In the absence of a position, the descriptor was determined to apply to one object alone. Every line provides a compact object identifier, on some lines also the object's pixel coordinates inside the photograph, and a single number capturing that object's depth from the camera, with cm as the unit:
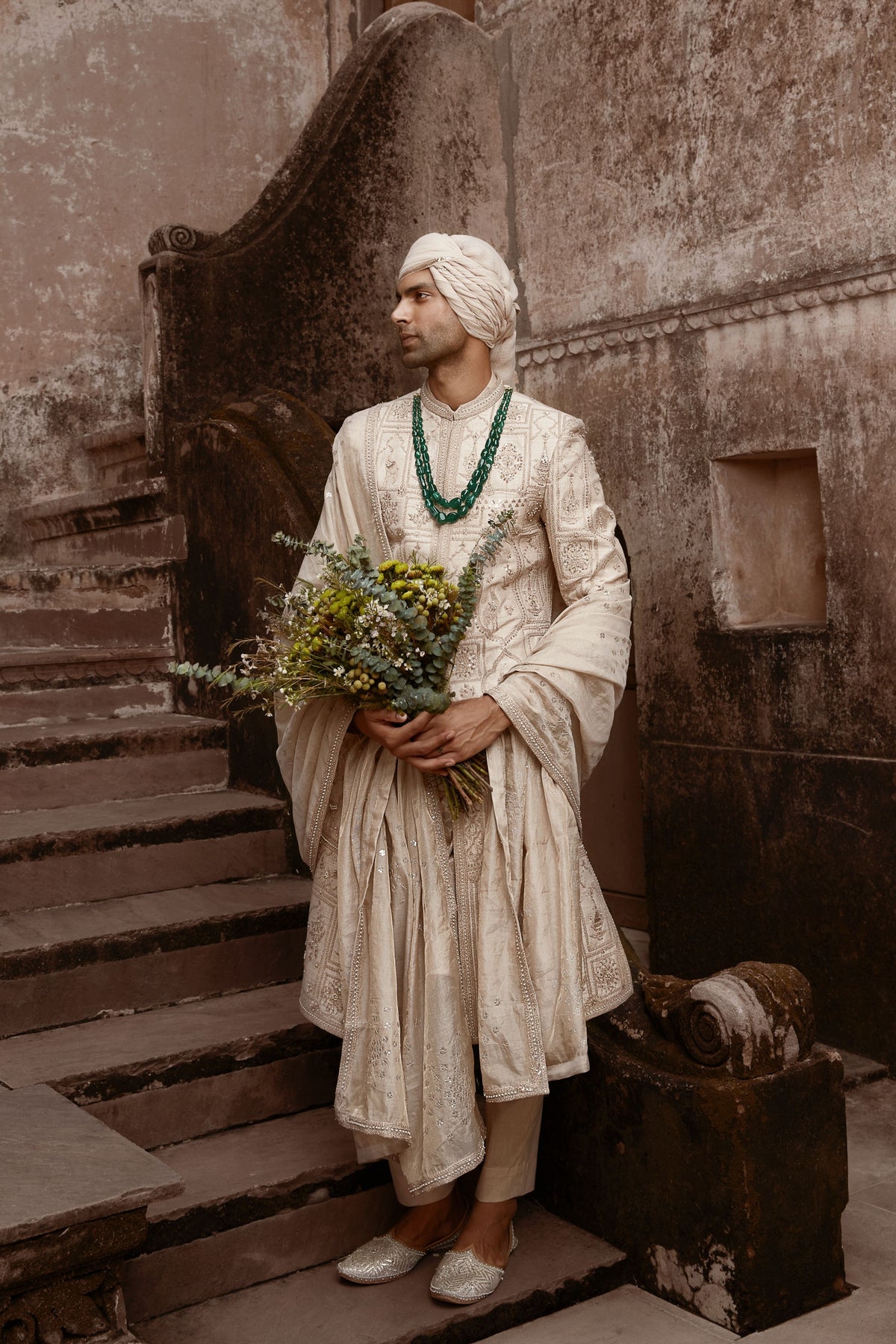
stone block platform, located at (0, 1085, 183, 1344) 230
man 283
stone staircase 294
